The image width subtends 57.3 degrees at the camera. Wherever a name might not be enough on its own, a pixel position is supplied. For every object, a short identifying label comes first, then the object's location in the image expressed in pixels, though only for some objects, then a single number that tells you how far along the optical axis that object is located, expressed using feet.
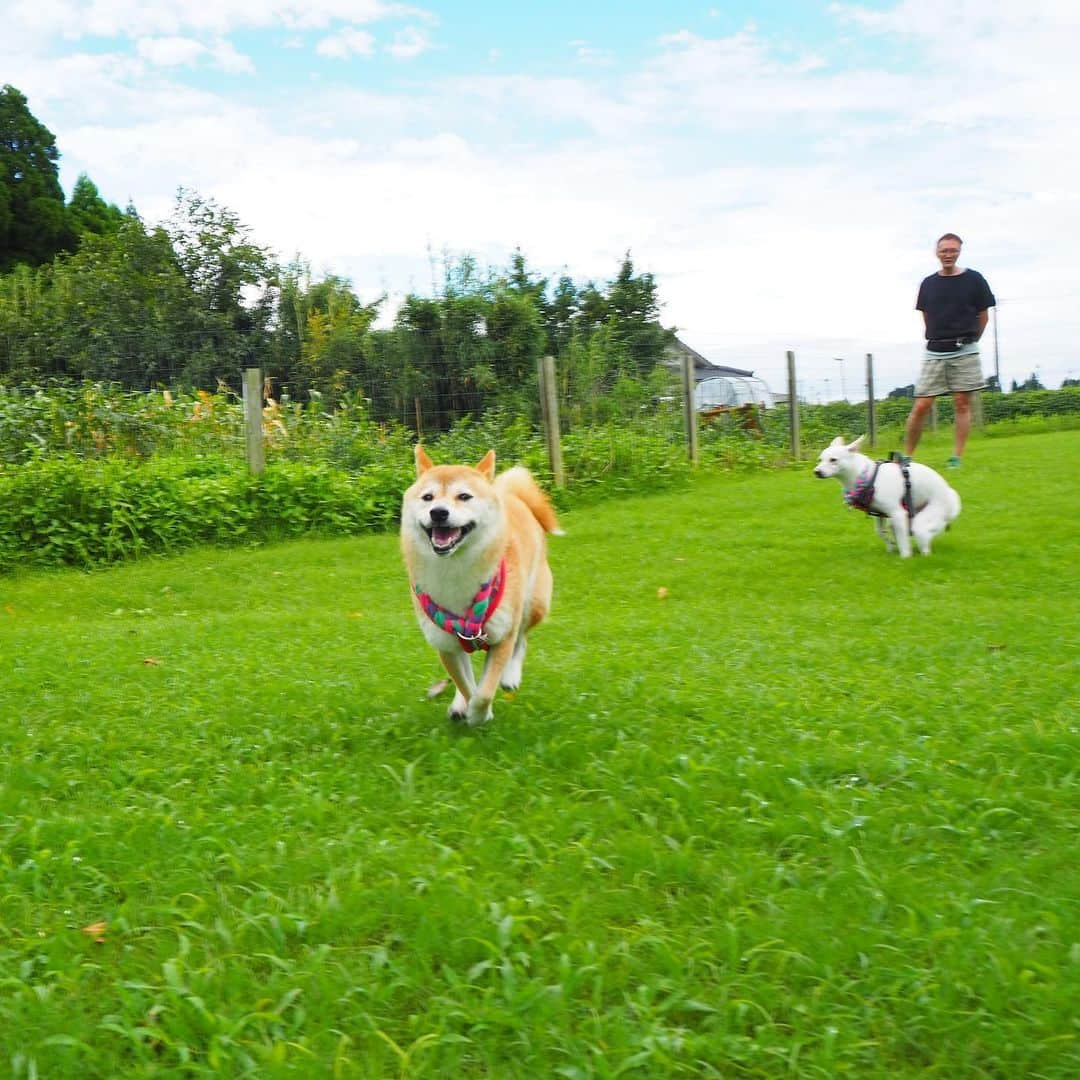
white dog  24.86
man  28.40
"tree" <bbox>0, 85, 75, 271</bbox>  104.37
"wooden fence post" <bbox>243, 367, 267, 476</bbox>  34.35
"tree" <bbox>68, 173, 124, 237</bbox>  111.26
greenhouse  55.67
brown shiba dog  12.43
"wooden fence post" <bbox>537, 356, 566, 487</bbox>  37.40
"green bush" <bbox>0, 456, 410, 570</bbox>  30.07
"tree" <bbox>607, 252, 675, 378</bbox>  45.06
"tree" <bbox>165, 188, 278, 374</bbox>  66.59
